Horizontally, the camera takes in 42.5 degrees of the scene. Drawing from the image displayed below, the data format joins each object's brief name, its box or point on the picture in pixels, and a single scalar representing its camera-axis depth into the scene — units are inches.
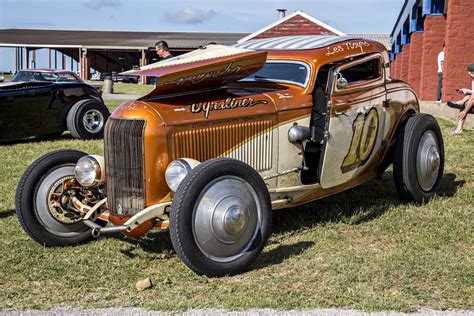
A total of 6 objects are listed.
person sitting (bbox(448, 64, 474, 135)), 429.7
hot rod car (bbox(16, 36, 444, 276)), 172.2
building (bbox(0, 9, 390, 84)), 1439.5
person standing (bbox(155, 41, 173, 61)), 398.6
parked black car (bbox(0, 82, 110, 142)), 419.8
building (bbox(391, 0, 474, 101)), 546.6
